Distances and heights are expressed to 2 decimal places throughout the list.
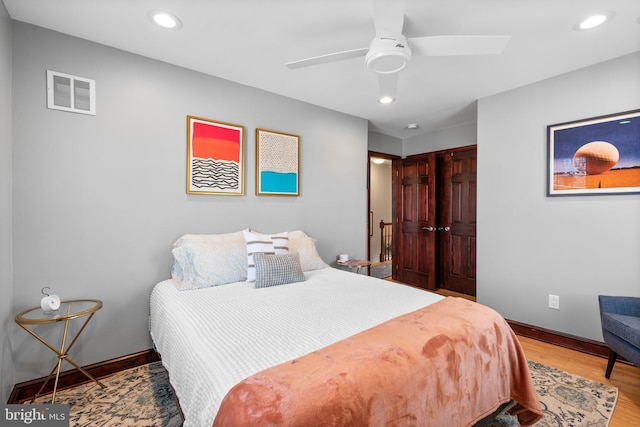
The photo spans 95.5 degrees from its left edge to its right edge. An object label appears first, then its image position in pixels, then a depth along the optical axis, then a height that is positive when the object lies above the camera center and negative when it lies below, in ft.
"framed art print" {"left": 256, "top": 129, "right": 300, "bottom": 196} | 10.12 +1.67
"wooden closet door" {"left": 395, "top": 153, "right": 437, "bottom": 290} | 15.70 -0.67
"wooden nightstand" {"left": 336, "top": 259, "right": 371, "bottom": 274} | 11.54 -2.18
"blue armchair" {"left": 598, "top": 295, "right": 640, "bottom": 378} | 6.32 -2.65
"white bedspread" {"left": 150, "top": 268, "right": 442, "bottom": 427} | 3.78 -2.01
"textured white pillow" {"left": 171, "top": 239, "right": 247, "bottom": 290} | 7.54 -1.50
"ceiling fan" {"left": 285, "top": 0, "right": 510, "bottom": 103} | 5.30 +3.21
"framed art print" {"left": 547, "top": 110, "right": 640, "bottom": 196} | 8.03 +1.63
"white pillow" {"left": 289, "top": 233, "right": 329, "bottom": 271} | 9.35 -1.41
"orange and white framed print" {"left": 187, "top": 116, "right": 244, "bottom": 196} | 8.73 +1.64
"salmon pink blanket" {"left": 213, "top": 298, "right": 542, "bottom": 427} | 3.07 -2.11
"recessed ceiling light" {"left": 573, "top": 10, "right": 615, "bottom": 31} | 6.28 +4.25
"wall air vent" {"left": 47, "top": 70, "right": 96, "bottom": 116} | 6.91 +2.83
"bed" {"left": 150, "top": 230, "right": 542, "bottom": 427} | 3.25 -2.02
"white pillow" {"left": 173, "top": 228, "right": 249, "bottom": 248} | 8.27 -0.86
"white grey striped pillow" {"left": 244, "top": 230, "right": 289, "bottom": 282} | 8.07 -1.05
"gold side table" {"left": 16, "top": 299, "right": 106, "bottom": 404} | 5.81 -2.30
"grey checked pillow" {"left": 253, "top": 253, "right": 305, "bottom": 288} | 7.61 -1.63
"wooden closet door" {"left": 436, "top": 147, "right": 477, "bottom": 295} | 14.33 -0.51
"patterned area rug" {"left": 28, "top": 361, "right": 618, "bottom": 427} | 5.81 -4.24
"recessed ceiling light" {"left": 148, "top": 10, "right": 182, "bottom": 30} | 6.29 +4.24
